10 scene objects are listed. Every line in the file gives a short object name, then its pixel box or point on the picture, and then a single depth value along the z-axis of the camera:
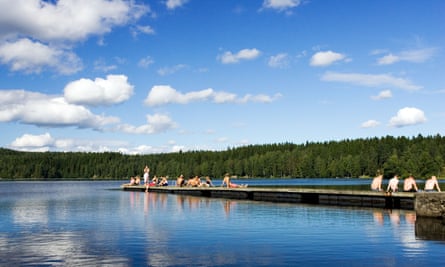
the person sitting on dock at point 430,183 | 38.53
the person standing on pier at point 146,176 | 66.88
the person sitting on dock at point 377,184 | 44.34
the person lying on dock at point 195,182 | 66.62
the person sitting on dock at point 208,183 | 65.12
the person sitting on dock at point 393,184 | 41.03
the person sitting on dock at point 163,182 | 74.36
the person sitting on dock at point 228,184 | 59.84
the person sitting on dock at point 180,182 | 67.89
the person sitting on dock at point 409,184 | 41.03
